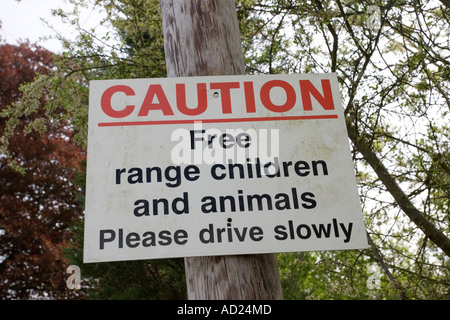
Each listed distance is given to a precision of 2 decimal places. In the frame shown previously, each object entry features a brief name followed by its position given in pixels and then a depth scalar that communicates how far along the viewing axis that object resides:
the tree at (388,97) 4.15
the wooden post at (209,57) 1.80
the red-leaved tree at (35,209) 11.43
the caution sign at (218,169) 1.81
